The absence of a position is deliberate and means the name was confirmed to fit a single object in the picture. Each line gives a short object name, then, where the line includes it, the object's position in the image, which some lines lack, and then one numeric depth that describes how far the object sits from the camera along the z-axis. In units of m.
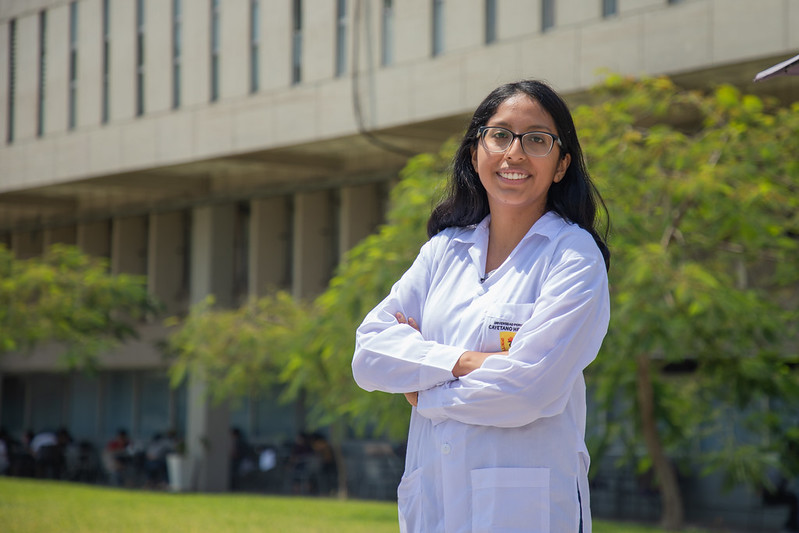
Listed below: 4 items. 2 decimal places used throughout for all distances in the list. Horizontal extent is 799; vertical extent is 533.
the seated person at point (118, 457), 29.78
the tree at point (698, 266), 12.02
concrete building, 18.42
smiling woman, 2.79
